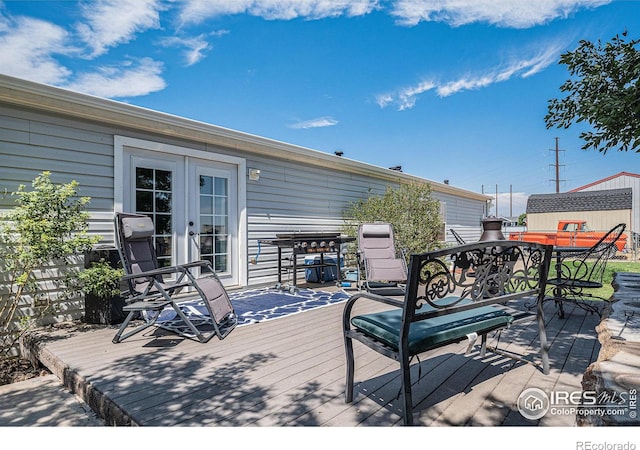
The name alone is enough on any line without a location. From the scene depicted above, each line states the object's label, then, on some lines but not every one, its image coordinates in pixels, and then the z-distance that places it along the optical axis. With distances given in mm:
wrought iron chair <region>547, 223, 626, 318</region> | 3711
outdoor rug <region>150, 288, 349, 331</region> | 3990
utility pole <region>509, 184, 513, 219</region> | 45906
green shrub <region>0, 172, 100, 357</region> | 3195
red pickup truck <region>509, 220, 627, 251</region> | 13344
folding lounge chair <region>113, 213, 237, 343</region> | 3227
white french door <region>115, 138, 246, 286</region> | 4747
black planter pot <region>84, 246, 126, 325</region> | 3811
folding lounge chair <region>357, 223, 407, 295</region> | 5469
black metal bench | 1662
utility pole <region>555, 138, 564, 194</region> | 27344
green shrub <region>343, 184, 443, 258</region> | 7082
